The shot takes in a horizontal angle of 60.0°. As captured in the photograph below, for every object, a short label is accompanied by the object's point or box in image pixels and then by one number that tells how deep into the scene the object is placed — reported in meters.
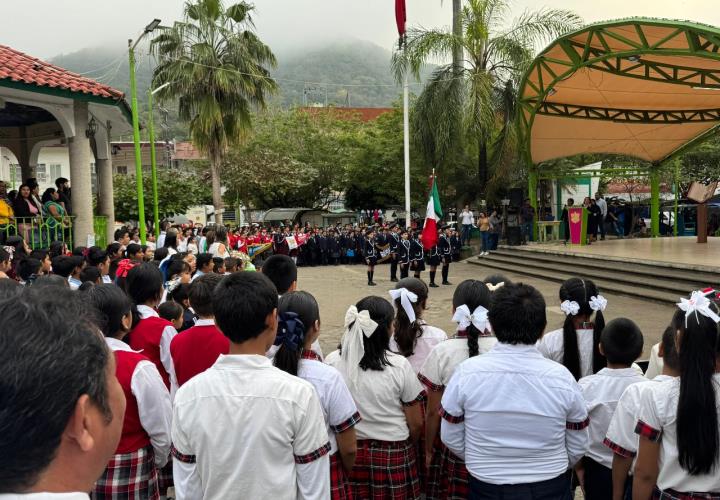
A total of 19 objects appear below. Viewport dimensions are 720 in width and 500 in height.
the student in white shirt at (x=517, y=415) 2.60
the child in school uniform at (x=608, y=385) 3.07
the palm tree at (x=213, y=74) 22.61
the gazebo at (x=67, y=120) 10.43
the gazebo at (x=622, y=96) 13.52
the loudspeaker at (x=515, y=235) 21.16
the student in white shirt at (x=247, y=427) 2.21
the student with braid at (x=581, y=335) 3.76
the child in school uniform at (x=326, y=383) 2.65
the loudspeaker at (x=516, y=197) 22.38
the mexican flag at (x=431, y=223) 13.69
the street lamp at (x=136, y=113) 13.76
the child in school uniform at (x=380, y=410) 3.21
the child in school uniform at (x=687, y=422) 2.28
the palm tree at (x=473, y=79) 20.64
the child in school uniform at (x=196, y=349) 3.65
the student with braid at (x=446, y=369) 3.34
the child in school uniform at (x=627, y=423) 2.52
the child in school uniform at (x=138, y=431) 2.93
